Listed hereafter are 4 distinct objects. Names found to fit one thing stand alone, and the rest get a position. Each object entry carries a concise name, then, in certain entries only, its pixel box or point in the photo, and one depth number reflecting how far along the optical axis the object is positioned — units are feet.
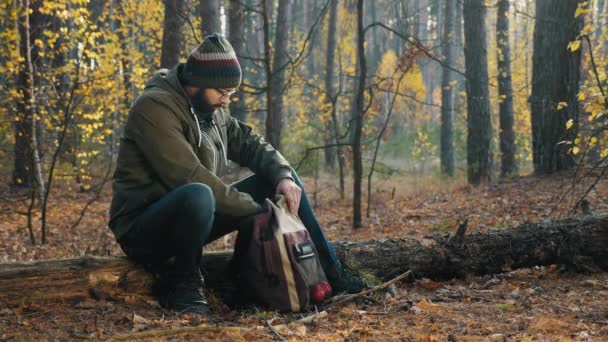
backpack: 11.52
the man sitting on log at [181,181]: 11.03
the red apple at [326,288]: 12.05
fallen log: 14.16
